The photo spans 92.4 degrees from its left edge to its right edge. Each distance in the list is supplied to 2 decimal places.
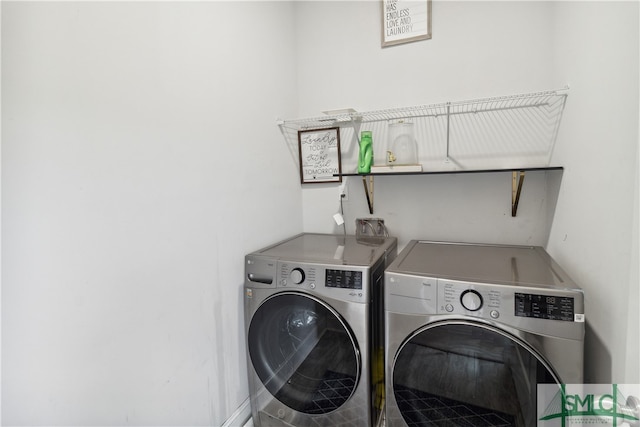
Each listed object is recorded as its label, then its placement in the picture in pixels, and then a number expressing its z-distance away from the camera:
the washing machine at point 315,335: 1.32
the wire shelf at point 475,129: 1.61
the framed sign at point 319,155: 2.07
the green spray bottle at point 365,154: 1.81
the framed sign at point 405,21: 1.80
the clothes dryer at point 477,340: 1.01
